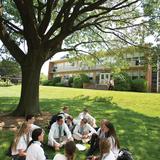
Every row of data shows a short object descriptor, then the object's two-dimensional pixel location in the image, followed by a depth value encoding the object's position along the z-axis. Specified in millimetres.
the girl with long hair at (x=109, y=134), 4274
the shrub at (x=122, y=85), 19484
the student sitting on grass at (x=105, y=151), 3237
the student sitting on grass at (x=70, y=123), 5952
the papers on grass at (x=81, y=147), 5104
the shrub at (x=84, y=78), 24695
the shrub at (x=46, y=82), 31113
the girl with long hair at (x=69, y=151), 2919
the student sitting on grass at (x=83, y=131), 5578
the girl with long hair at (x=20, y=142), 3954
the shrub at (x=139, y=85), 20012
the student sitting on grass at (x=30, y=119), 4353
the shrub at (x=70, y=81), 26420
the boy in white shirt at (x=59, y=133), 5073
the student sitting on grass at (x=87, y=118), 6296
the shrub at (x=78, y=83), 24592
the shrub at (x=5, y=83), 24682
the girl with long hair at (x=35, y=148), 3396
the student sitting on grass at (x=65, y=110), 6385
